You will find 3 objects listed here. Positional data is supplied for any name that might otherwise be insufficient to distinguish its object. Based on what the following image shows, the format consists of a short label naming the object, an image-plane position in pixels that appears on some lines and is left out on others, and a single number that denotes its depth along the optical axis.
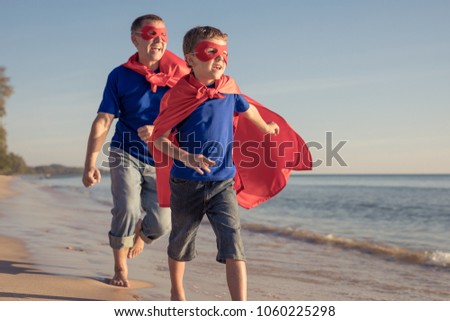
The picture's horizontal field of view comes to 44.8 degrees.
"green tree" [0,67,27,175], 35.19
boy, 3.23
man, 4.11
